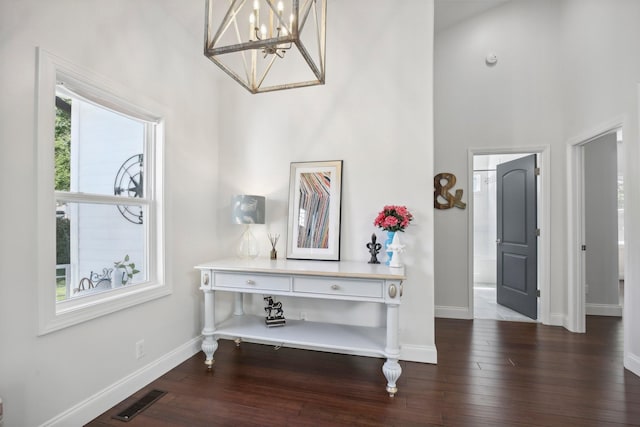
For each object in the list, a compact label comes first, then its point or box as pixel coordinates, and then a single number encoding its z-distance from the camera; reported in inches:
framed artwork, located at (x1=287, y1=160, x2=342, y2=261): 119.9
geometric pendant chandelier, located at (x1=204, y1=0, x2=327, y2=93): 57.1
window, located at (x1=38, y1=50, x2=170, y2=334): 70.8
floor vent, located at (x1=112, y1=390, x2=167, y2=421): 81.1
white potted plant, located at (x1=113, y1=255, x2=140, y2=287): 92.3
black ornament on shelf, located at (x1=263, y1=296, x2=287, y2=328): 113.0
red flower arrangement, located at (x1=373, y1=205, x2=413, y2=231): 104.1
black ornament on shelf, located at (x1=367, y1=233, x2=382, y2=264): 112.9
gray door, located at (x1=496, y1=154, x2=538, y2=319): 162.1
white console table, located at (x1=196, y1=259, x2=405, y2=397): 93.4
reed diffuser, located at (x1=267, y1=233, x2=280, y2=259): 123.0
